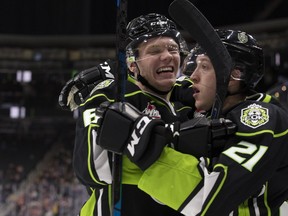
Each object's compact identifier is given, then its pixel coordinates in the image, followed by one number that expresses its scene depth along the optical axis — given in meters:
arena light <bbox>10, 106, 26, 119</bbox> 10.52
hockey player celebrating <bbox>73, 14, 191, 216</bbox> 1.42
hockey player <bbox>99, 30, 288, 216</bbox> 1.28
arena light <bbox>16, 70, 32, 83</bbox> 10.45
